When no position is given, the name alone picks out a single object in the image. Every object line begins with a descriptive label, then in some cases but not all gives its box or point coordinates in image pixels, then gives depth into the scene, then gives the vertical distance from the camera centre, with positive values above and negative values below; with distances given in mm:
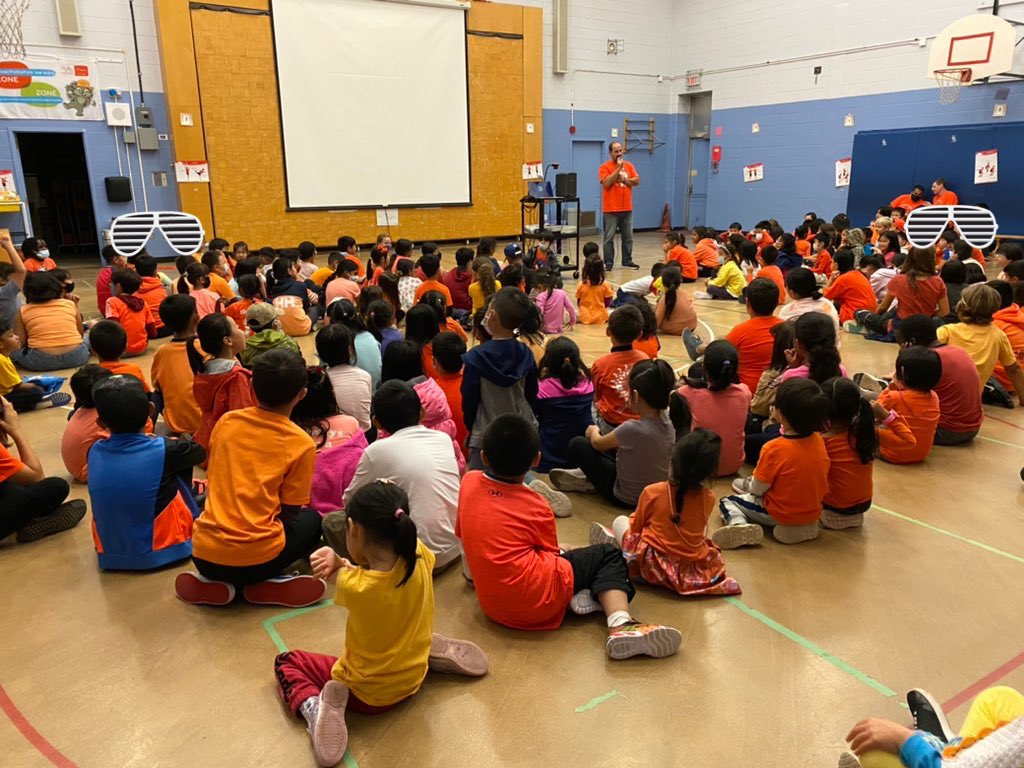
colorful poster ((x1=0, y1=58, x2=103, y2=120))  10094 +1687
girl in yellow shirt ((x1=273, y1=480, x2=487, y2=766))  1886 -1181
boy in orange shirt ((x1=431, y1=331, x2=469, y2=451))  3672 -822
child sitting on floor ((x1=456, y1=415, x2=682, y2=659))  2318 -1129
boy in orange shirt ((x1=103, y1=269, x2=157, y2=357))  5941 -824
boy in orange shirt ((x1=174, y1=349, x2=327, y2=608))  2498 -1003
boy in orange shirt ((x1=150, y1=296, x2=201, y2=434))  3996 -878
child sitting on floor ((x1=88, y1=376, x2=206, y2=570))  2662 -1000
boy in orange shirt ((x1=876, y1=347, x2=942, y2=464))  3731 -1030
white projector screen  12094 +1800
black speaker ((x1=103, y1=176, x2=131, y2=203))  10883 +315
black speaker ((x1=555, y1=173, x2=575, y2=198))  10578 +292
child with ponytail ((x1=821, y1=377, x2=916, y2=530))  3051 -1045
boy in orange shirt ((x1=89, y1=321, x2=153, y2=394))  3846 -703
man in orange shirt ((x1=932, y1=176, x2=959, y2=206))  10320 +87
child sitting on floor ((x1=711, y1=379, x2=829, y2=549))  2883 -1104
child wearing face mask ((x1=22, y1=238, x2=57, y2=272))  7194 -408
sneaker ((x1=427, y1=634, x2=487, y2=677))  2223 -1366
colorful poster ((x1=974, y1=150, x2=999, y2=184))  10070 +457
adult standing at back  10133 +81
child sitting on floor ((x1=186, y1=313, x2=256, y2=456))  3518 -788
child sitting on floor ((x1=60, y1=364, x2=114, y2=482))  3432 -1020
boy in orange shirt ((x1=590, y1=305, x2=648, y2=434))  3744 -840
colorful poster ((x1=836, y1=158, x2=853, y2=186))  12656 +534
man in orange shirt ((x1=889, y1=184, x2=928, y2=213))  10498 +21
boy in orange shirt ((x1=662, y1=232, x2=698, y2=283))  9352 -694
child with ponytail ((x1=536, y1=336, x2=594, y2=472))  3703 -974
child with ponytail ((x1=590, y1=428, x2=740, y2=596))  2531 -1219
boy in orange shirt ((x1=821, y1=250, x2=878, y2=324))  6926 -851
